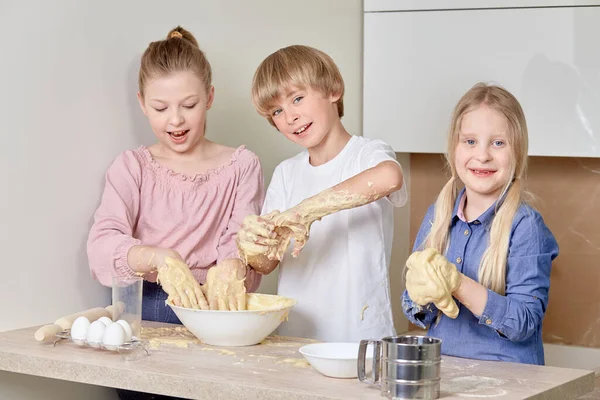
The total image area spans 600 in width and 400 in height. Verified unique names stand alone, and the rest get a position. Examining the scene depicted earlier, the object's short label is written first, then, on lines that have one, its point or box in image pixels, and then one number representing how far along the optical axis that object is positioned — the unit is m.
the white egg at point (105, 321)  2.20
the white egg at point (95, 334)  2.18
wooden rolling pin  2.24
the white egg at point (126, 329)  2.17
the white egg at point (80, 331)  2.21
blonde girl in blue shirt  2.16
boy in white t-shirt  2.50
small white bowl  1.96
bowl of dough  2.19
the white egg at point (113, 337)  2.15
